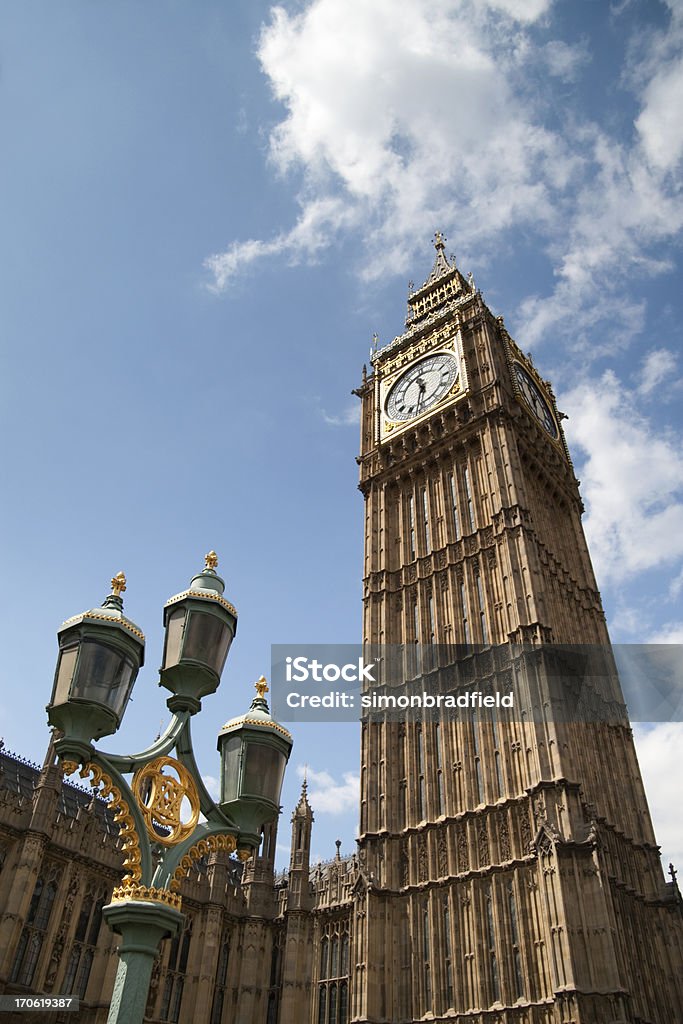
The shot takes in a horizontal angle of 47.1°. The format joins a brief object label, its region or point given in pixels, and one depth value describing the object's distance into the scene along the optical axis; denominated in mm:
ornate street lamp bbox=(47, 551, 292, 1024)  7312
